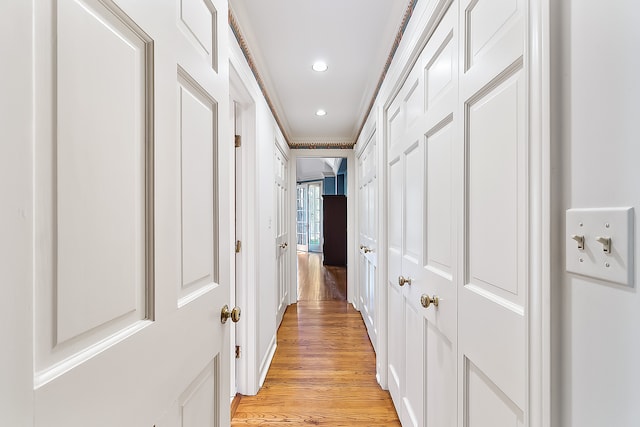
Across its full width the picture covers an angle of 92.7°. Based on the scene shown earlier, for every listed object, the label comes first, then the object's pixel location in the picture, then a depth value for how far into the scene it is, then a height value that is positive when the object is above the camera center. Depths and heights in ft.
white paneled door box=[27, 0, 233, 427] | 1.33 +0.00
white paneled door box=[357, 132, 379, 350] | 9.02 -0.69
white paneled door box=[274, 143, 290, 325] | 10.06 -0.62
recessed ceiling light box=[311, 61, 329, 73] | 6.66 +3.28
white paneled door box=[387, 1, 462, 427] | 3.45 -0.27
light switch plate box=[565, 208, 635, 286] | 1.49 -0.17
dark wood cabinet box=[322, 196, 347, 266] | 24.09 -1.29
